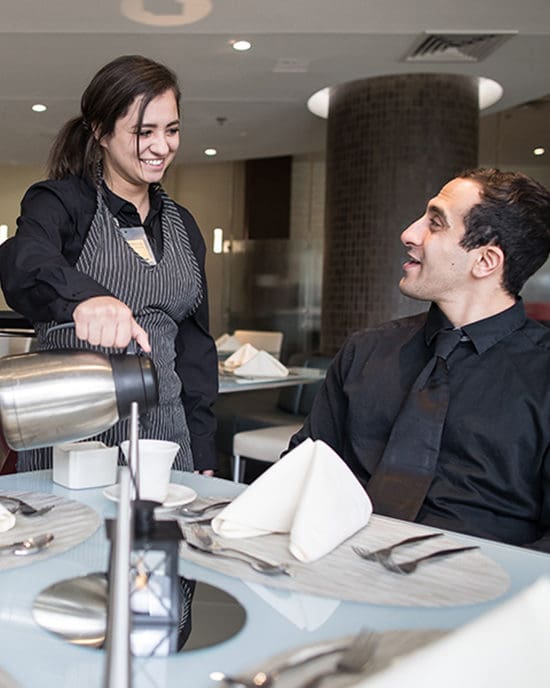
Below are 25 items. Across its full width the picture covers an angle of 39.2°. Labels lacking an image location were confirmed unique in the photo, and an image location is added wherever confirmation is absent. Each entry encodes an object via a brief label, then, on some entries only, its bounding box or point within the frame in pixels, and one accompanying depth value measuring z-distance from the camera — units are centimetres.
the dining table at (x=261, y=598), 63
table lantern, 67
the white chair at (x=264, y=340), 657
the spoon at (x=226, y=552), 86
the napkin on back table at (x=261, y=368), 402
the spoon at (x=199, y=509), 109
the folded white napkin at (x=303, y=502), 96
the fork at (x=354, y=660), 58
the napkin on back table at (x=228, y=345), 584
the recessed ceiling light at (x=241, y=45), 587
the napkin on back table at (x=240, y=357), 421
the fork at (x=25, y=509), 106
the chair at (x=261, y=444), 371
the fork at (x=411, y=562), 87
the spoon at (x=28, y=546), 89
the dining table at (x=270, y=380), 356
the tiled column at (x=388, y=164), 670
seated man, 136
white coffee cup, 112
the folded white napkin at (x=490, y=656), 40
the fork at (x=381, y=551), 92
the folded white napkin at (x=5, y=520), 98
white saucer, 114
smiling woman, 152
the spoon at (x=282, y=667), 58
